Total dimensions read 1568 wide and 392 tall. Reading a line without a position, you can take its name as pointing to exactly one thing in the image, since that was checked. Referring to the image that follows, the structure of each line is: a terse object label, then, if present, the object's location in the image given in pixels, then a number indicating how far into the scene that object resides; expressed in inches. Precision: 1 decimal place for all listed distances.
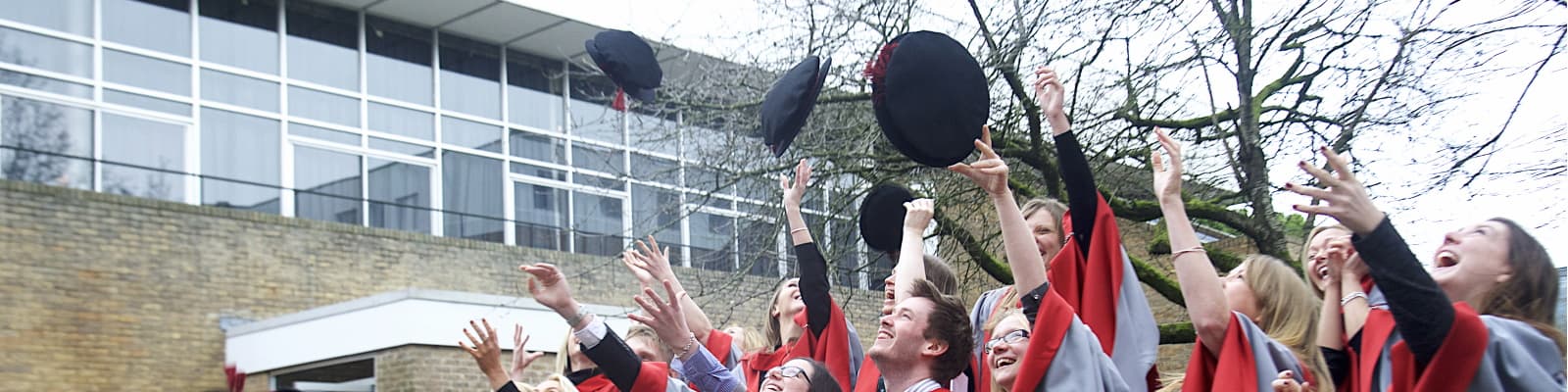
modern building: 584.7
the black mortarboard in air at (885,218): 243.6
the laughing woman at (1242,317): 146.7
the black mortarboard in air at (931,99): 197.6
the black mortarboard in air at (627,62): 310.5
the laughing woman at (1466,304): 115.8
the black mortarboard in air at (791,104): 237.3
